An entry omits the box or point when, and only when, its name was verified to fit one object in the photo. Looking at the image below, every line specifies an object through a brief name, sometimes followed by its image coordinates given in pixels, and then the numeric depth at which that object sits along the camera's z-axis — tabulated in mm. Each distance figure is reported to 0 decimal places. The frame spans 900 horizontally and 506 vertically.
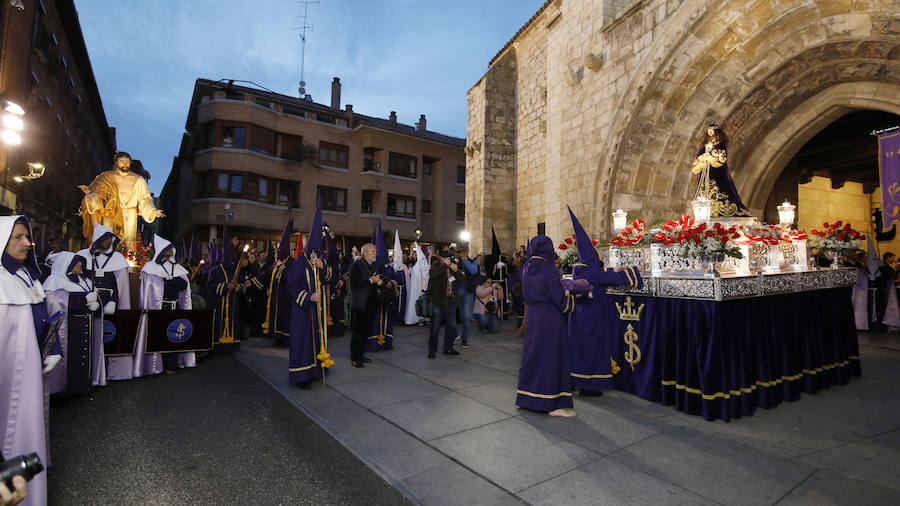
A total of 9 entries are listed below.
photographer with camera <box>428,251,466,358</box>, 7328
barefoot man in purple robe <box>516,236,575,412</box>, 4449
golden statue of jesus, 7504
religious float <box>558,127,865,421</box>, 4344
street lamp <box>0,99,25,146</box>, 7723
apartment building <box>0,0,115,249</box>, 11234
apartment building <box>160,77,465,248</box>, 24297
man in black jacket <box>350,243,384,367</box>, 6691
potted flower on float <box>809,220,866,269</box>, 6779
